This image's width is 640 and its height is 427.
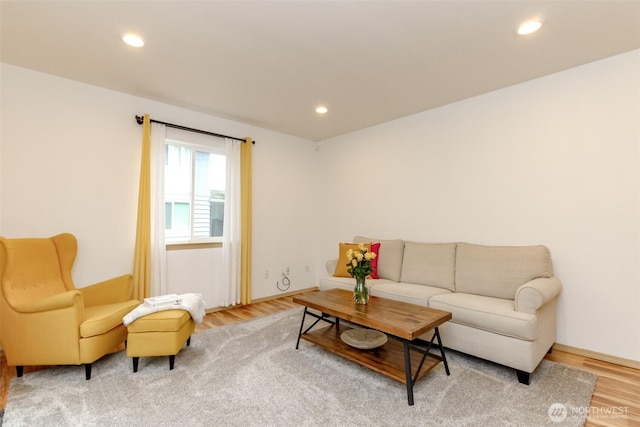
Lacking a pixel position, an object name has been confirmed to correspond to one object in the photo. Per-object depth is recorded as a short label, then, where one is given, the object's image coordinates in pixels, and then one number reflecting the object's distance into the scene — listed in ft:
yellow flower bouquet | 8.37
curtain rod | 10.95
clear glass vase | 8.36
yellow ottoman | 7.39
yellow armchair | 7.01
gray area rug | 5.79
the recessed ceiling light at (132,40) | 7.39
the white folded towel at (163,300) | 7.89
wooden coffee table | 6.41
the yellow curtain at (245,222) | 13.55
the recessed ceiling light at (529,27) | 6.85
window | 12.10
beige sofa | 7.12
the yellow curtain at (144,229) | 10.66
